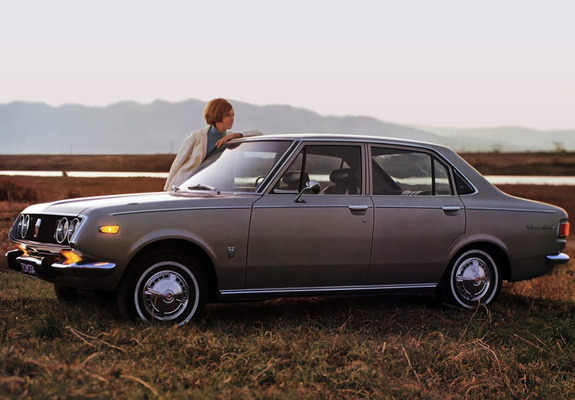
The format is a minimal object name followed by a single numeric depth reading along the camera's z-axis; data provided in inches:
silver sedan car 562.6
